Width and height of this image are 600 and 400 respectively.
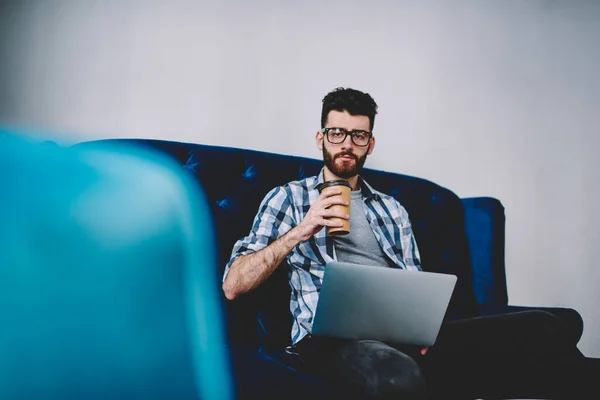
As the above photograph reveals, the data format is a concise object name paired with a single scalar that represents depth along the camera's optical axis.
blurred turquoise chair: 0.38
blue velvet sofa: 1.20
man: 1.13
